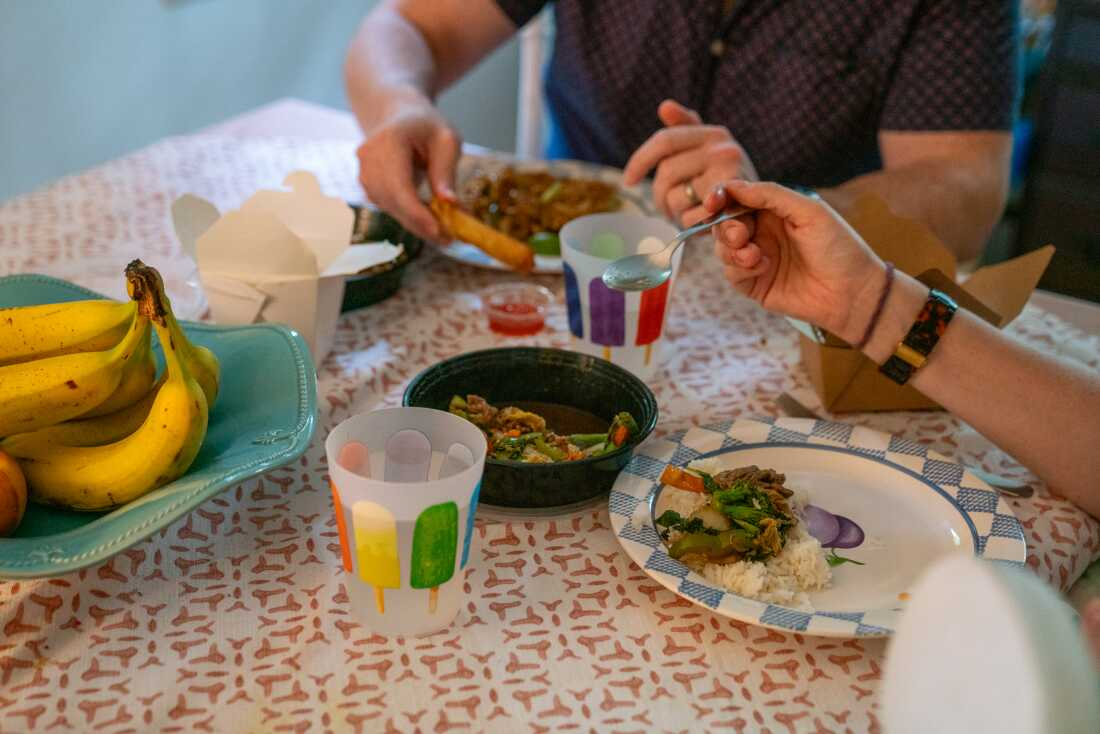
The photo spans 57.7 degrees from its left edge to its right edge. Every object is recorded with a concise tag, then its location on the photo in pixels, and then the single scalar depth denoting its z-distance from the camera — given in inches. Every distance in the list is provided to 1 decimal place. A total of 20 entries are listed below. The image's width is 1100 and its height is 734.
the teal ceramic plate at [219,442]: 27.3
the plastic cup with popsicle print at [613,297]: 41.6
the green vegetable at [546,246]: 54.0
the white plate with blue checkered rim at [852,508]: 29.0
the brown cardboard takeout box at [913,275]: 41.3
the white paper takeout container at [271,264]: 40.2
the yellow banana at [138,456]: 29.8
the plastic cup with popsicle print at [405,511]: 26.4
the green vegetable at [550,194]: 56.6
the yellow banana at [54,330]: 32.2
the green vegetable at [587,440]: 36.1
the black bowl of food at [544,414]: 32.9
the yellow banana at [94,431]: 31.4
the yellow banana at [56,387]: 30.2
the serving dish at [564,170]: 60.4
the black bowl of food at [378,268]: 47.9
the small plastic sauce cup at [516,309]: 47.5
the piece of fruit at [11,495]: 28.8
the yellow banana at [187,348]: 30.8
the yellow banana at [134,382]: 32.8
